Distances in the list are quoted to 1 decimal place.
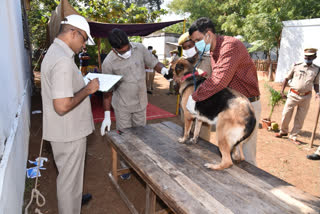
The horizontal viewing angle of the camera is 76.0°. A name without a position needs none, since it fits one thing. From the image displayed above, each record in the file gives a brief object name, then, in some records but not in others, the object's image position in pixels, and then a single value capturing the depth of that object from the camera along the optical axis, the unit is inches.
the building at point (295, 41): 483.4
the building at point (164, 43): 895.1
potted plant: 241.9
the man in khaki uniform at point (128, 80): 134.0
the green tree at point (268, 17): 543.5
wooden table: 66.3
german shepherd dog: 85.0
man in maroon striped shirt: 88.7
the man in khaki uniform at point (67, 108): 77.8
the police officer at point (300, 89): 206.5
